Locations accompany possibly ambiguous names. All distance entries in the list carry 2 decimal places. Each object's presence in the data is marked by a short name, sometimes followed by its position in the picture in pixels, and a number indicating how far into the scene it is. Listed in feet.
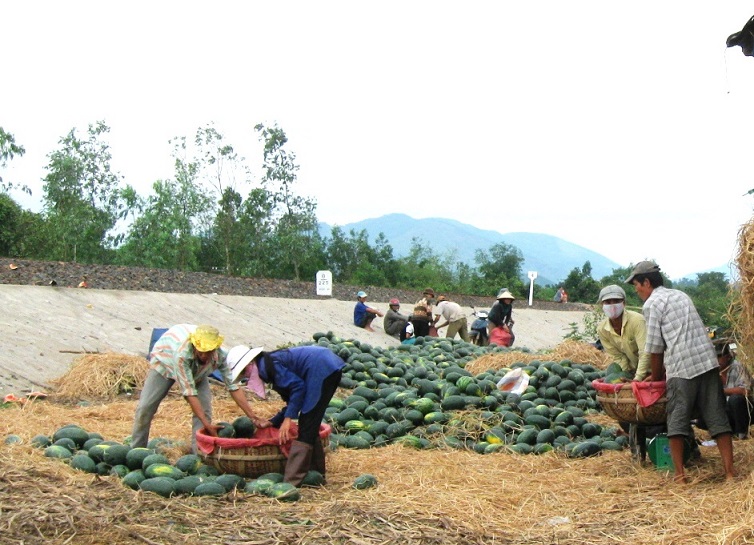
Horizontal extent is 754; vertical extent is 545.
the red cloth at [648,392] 22.62
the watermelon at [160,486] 20.26
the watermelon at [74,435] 24.86
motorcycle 59.47
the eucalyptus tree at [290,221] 123.34
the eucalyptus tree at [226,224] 125.18
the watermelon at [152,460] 21.67
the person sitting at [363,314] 68.74
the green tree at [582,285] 148.15
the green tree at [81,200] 111.75
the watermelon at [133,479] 20.85
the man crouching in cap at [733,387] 23.61
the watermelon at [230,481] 20.95
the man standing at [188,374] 22.40
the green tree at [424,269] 143.33
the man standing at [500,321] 52.01
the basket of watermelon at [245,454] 21.77
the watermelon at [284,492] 20.39
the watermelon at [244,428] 23.15
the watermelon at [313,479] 21.78
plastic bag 34.35
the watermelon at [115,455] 22.43
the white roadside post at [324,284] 80.98
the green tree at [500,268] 148.97
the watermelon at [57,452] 23.26
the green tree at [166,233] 109.70
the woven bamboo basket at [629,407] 22.75
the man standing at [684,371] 21.66
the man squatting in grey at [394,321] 66.64
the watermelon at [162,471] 21.03
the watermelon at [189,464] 22.04
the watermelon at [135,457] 22.17
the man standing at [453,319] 61.05
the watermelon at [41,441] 24.58
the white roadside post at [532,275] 99.99
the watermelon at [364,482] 21.97
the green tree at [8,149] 108.47
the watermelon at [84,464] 22.18
